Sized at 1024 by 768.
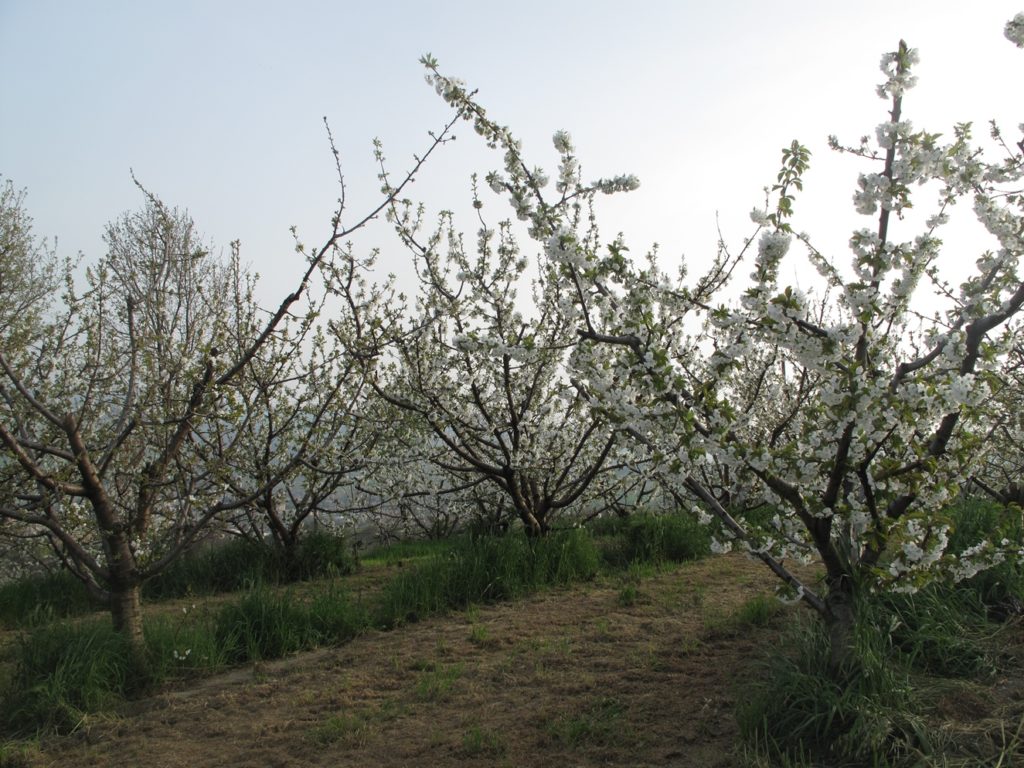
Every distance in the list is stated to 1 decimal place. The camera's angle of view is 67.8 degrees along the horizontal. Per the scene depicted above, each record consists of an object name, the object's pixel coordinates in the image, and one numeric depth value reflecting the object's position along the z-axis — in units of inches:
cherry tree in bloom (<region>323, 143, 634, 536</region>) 236.4
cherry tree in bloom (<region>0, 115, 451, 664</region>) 171.2
